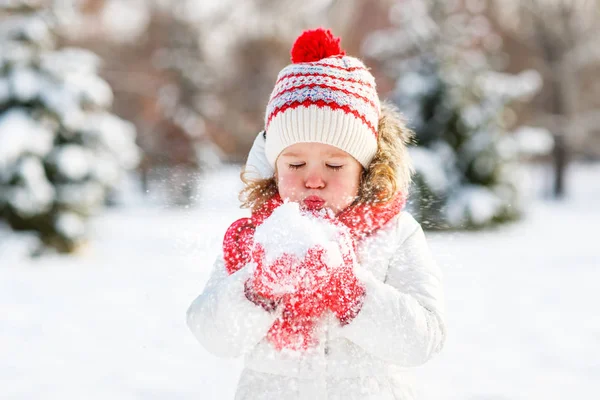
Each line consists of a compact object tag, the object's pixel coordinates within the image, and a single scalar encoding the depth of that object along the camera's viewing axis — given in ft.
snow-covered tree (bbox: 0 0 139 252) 27.22
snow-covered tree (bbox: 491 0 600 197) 66.03
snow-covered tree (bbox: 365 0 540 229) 36.19
